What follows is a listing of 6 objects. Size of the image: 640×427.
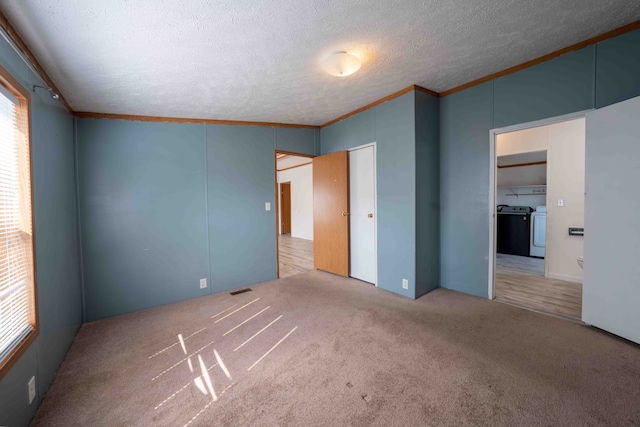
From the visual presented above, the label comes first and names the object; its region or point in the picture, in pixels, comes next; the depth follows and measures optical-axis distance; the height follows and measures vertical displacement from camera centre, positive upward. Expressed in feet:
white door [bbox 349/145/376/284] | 12.03 -0.36
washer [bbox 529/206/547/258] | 16.51 -1.98
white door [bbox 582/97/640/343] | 6.56 -0.52
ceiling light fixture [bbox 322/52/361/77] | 6.98 +3.94
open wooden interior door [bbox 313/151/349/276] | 13.08 -0.33
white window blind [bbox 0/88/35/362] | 4.51 -0.43
